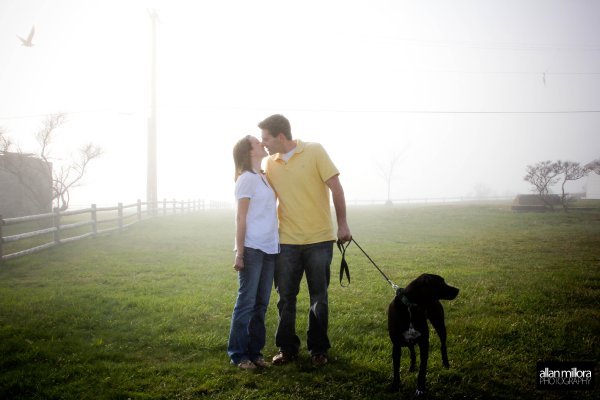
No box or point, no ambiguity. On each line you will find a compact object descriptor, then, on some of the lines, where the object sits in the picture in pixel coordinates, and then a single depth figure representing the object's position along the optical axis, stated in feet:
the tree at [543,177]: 81.97
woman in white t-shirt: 11.91
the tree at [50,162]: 60.85
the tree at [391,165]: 178.34
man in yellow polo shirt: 12.36
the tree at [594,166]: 83.93
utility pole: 69.92
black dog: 10.69
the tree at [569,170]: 80.53
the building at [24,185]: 62.08
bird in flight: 55.48
